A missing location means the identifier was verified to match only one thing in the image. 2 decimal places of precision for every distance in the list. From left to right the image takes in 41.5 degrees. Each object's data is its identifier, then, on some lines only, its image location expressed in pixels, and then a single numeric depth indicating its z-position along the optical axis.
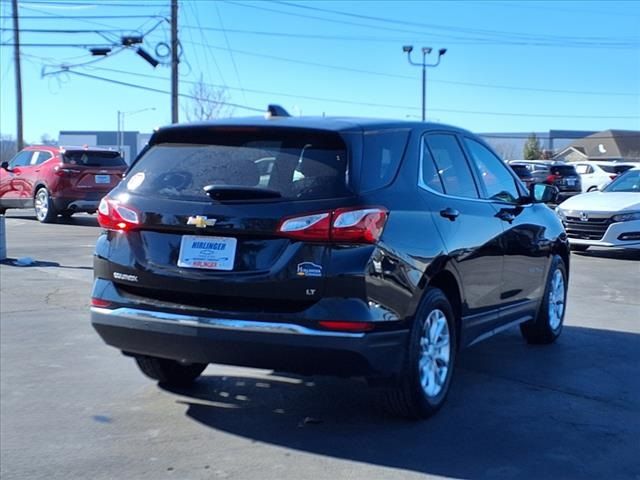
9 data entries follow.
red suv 18.42
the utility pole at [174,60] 29.30
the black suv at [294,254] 4.35
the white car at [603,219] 13.39
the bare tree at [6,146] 78.89
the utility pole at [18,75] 35.33
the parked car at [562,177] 31.36
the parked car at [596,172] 34.34
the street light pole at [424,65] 37.72
